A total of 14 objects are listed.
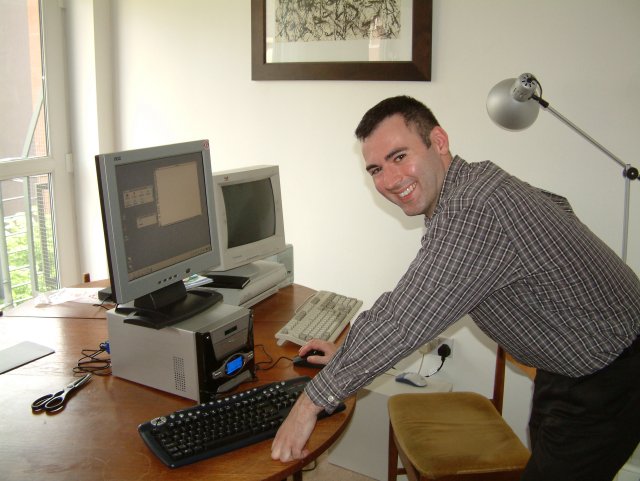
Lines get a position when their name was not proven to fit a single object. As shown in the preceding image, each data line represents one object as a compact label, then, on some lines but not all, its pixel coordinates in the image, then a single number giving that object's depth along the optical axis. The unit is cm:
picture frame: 263
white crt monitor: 214
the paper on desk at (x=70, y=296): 218
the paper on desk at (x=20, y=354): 166
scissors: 143
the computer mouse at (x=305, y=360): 166
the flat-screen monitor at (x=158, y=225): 146
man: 128
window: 312
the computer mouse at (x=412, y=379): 254
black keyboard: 124
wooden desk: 120
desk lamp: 202
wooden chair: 177
